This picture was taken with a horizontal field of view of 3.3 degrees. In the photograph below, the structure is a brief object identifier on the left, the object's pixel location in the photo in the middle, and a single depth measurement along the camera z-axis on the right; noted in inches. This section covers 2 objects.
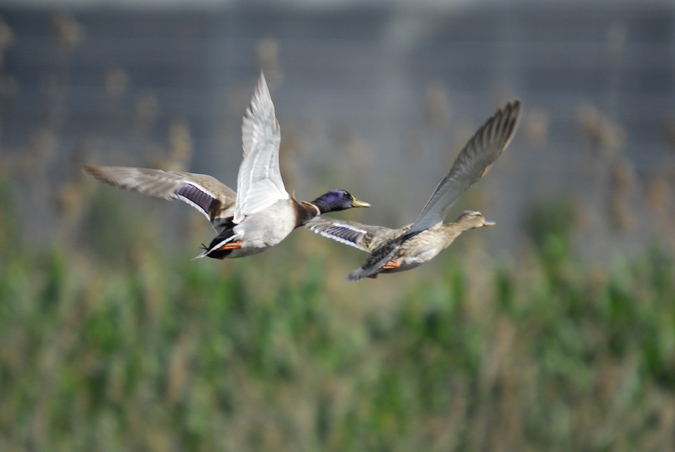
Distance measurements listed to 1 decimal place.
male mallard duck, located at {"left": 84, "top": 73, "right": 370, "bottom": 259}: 1141.8
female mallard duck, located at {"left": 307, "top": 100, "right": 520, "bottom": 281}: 1146.6
